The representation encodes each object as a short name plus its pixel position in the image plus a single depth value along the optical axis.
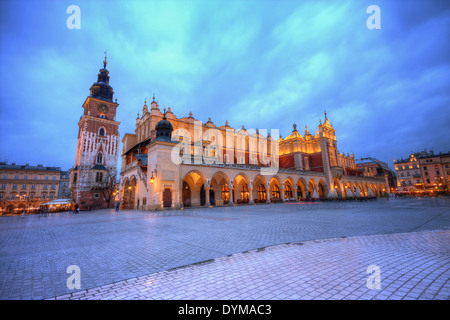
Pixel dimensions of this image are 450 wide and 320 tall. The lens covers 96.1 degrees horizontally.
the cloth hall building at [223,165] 24.22
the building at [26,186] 52.62
